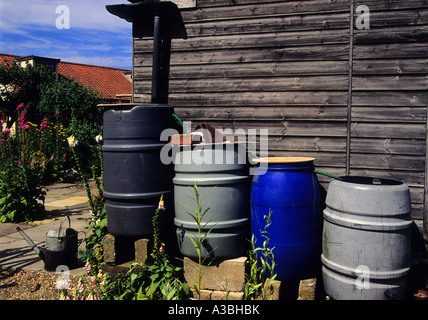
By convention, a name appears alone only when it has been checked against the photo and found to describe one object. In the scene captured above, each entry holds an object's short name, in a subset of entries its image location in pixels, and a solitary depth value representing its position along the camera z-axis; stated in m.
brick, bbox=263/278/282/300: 2.69
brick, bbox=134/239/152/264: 2.93
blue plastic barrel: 2.73
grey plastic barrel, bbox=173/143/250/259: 2.77
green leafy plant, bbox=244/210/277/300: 2.64
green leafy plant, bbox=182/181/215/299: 2.74
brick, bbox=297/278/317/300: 2.75
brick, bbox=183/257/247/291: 2.73
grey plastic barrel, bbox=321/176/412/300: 2.44
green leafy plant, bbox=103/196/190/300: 2.56
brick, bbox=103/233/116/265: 3.02
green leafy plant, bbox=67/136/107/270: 3.20
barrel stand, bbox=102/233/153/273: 2.94
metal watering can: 3.42
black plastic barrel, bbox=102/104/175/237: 2.92
